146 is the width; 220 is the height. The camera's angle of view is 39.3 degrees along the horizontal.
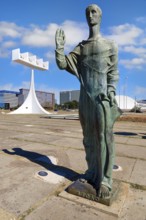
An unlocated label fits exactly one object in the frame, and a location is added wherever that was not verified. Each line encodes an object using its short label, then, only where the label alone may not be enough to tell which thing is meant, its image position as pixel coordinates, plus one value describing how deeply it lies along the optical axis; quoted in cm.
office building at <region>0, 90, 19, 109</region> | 10930
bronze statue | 282
